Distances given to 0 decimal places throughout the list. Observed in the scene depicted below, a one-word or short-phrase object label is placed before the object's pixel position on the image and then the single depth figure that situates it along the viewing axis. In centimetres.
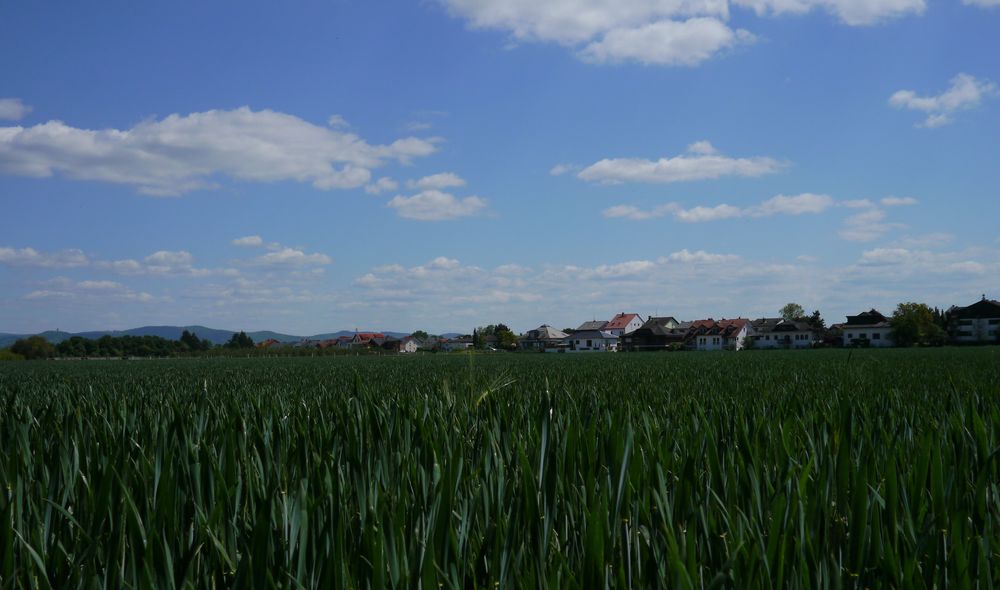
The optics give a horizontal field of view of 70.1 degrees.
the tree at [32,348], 7881
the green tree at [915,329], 9431
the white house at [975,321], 10319
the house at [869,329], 10840
